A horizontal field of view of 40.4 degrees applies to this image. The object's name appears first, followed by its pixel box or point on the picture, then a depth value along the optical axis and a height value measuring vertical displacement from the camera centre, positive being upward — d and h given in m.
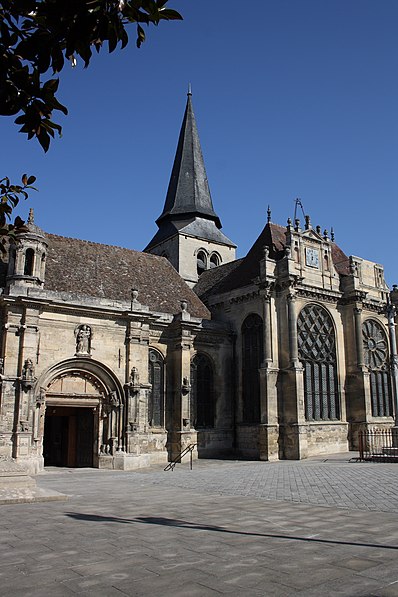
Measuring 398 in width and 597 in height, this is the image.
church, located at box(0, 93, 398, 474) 21.14 +2.95
